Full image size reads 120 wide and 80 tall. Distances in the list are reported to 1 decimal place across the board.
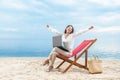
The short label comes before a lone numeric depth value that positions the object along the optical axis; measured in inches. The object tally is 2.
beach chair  132.7
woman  132.9
